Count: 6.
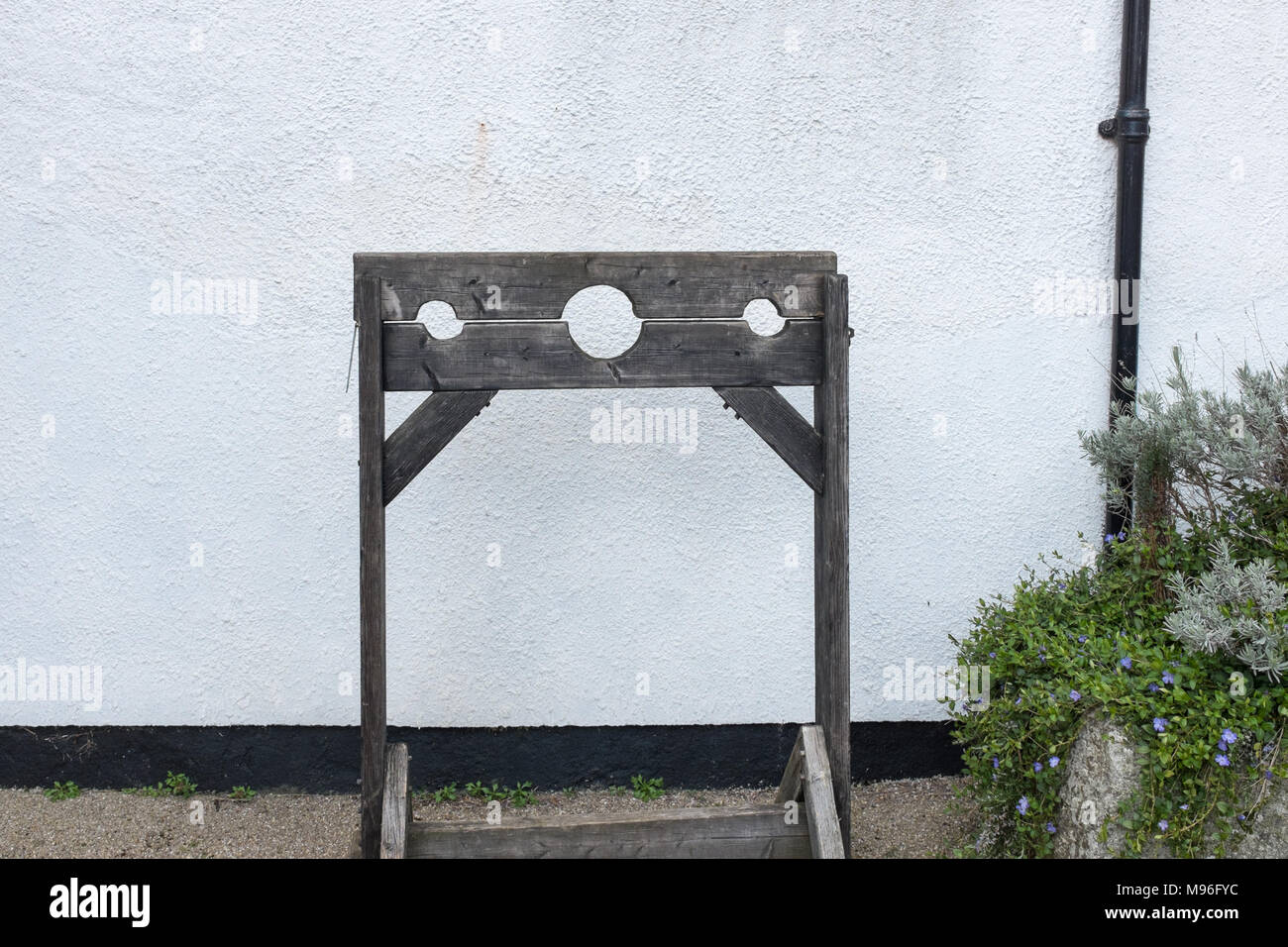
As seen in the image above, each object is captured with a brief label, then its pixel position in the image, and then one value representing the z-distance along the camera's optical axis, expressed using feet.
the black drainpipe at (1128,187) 12.41
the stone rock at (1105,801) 8.71
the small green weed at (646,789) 13.07
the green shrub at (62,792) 12.80
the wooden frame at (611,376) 9.39
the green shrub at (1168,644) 8.79
